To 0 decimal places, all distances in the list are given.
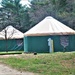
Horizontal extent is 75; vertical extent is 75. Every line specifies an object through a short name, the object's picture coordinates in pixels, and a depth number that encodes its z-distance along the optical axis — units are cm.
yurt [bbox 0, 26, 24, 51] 3192
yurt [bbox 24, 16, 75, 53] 2343
